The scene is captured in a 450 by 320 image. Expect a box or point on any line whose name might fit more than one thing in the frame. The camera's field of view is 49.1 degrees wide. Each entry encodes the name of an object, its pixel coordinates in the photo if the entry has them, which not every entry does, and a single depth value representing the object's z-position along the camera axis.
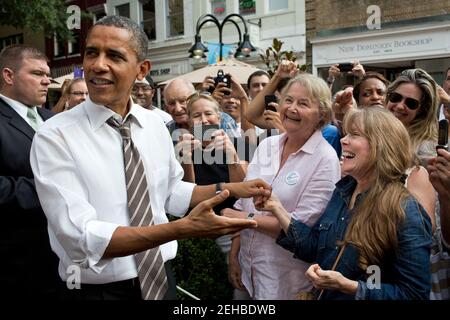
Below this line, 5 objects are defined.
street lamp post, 9.91
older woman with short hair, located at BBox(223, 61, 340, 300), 2.80
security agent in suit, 2.69
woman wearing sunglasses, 3.16
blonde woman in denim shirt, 2.18
